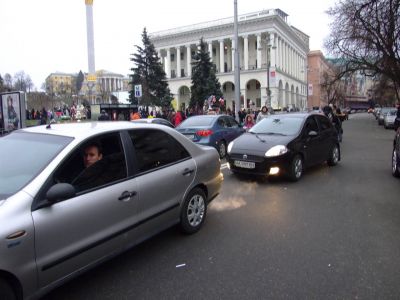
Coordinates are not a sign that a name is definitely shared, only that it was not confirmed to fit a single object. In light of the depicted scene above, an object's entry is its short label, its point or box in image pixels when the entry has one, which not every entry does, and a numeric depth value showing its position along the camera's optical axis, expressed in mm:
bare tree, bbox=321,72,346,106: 37278
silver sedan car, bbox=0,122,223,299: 2820
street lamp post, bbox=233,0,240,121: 24831
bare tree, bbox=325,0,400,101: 25812
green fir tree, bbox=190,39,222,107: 55688
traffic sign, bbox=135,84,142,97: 22712
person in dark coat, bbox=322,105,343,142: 17025
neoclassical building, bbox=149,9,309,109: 78438
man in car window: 3580
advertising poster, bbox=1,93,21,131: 13773
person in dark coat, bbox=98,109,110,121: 13355
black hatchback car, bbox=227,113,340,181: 8047
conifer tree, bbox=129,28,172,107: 54625
